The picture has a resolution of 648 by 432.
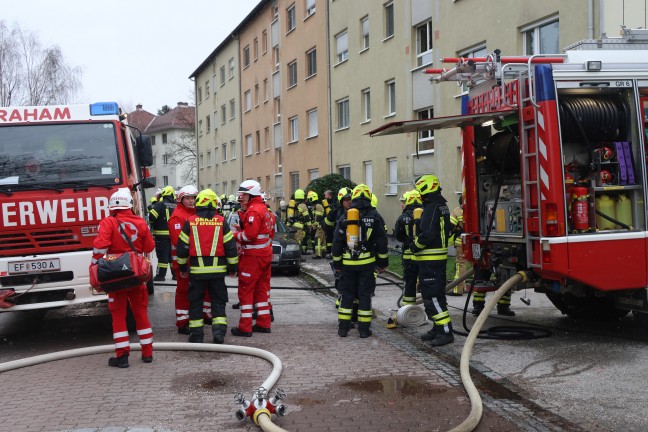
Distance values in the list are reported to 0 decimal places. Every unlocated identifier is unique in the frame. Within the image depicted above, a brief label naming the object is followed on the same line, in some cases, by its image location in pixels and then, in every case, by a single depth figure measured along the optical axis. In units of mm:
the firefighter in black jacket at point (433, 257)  7715
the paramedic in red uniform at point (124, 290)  6871
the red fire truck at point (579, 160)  6895
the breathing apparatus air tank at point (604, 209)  7125
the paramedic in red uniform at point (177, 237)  8578
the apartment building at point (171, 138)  75688
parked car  15367
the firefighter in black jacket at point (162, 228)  13133
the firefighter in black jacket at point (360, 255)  8203
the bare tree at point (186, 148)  67131
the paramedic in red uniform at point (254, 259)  8367
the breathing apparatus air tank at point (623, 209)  7176
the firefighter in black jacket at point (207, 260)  7789
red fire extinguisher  6969
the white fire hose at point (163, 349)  6691
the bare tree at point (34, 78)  38719
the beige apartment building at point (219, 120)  45688
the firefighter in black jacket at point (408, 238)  8855
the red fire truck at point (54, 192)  7574
